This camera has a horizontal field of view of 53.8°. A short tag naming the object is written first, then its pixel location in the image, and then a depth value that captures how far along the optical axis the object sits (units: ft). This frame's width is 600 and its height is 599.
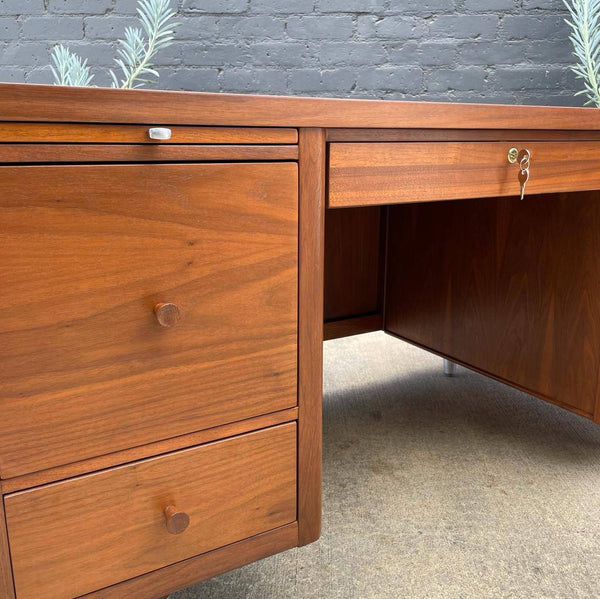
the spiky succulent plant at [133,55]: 3.86
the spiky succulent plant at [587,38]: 4.36
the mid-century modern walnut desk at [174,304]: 1.76
